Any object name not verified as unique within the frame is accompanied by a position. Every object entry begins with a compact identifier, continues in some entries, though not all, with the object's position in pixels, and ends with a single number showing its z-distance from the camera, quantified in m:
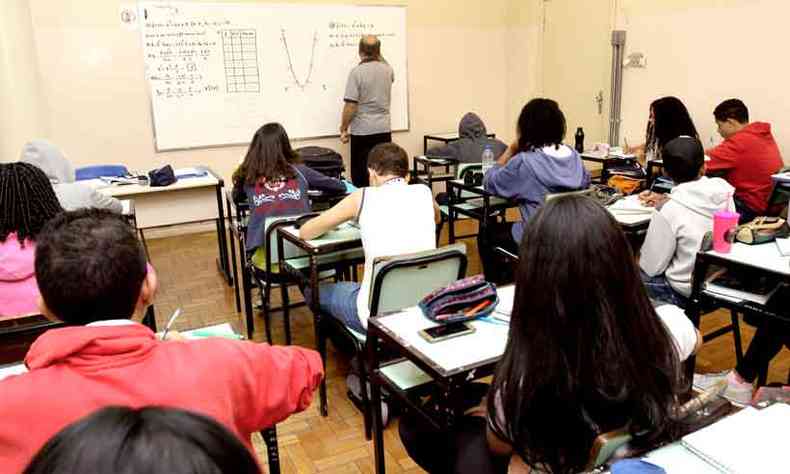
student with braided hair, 2.19
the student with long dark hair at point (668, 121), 4.55
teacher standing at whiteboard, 5.65
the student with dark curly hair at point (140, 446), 0.49
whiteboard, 5.43
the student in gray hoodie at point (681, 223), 2.59
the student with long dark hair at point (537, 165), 3.36
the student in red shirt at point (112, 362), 0.97
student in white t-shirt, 2.45
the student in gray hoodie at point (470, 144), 5.05
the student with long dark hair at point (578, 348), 1.16
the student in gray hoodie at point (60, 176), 2.98
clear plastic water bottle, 4.78
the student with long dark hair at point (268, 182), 3.20
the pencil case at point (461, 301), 1.77
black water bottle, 5.24
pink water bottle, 2.33
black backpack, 4.27
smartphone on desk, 1.70
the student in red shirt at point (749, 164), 3.94
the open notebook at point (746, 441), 1.11
